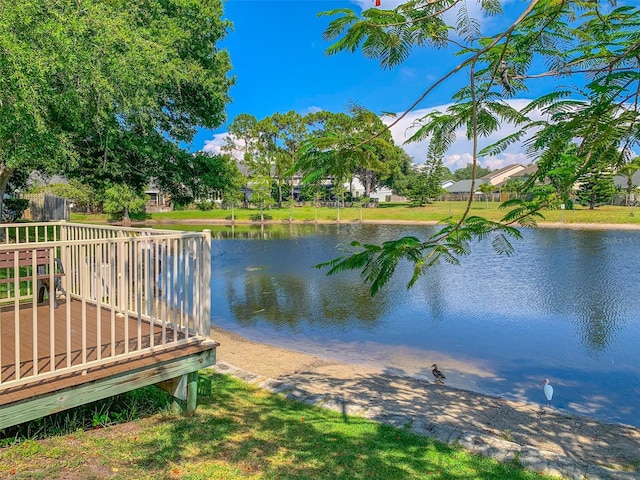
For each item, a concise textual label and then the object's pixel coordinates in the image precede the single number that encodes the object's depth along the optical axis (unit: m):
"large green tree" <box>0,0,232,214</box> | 6.80
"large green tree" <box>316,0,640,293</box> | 2.70
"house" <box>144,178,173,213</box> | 49.09
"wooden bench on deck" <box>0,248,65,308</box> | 4.59
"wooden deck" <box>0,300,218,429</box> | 3.00
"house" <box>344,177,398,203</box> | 60.84
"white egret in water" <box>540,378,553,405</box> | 5.98
